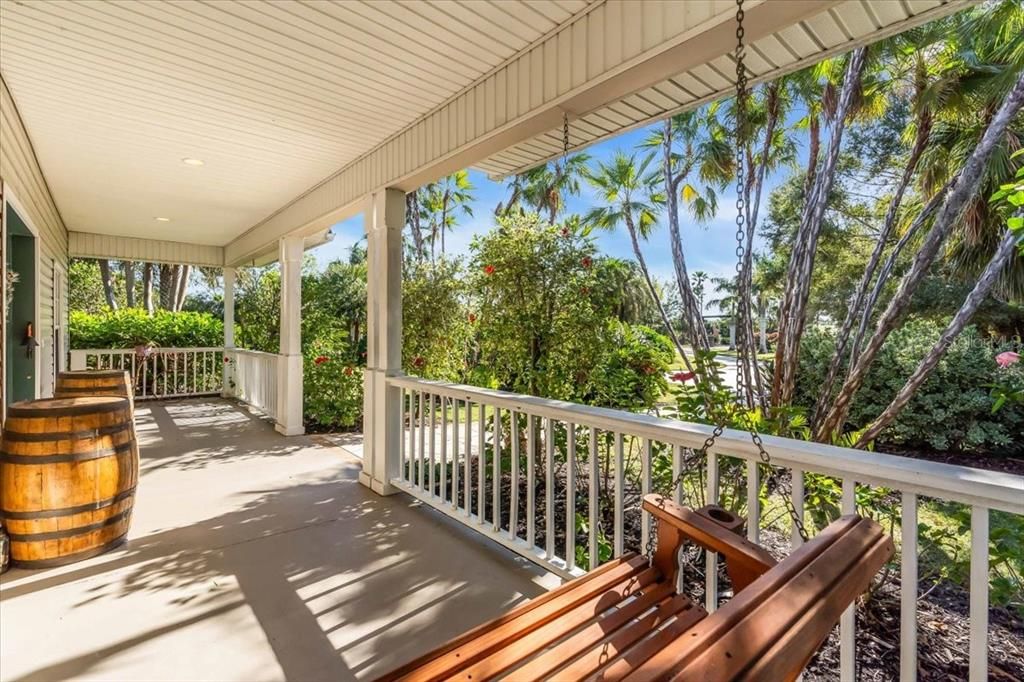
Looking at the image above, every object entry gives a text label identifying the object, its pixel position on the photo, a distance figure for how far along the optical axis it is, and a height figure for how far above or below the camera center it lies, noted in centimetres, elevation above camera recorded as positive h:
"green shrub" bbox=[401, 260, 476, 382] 538 +20
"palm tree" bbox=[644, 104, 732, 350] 746 +281
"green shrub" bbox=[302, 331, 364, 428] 612 -68
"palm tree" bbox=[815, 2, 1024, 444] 386 +175
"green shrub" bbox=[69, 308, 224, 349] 833 +14
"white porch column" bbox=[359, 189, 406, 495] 371 +4
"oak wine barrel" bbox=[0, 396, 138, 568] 238 -70
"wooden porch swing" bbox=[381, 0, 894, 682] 68 -53
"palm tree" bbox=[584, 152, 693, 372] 877 +267
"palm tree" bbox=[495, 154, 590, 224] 1117 +365
